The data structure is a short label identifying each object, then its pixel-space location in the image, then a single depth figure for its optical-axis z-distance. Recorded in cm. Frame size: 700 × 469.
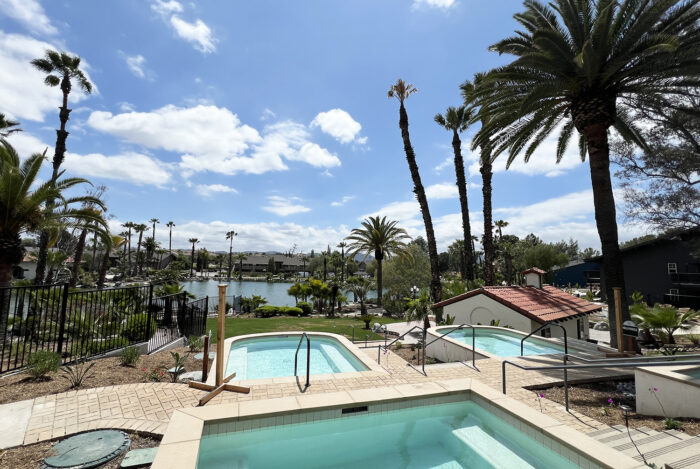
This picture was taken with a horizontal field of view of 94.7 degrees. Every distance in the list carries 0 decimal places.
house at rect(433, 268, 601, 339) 1575
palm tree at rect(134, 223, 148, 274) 7306
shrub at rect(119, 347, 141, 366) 838
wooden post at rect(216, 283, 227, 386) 674
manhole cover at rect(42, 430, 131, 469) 407
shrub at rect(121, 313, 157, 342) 1042
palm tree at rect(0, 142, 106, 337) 943
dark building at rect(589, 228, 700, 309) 2764
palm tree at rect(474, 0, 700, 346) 1017
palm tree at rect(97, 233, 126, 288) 1366
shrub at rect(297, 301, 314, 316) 2748
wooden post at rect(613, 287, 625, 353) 1019
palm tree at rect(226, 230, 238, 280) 9919
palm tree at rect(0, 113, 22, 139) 1878
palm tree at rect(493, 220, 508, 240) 6318
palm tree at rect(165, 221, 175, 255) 9844
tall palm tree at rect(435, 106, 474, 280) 2283
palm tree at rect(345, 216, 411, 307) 3347
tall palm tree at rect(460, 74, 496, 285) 2138
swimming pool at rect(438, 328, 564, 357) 1263
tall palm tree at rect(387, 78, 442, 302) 1983
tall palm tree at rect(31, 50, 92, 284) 2009
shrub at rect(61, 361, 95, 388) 671
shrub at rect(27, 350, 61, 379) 691
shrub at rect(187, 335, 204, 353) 1060
